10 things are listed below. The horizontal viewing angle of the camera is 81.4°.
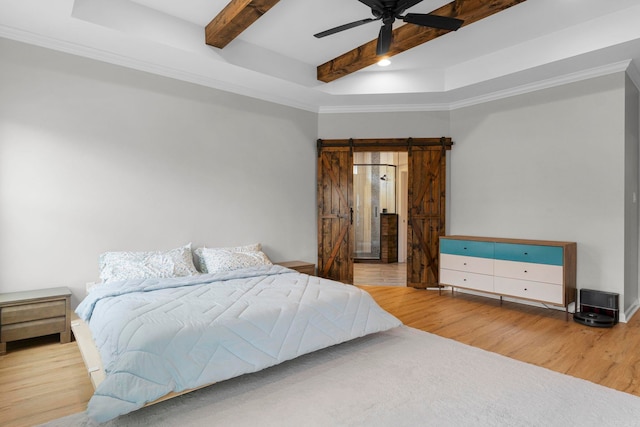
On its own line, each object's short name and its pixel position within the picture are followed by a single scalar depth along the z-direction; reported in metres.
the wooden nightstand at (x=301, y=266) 4.76
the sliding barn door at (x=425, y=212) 5.55
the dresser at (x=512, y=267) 4.06
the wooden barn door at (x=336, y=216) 5.64
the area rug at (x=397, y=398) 2.04
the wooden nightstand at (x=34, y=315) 2.96
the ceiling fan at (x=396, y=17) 2.71
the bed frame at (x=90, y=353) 2.12
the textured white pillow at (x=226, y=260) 4.01
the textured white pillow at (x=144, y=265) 3.43
